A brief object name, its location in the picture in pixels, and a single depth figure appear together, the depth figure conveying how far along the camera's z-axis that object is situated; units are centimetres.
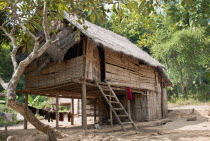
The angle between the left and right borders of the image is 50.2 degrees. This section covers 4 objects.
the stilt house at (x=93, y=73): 746
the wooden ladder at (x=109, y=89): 744
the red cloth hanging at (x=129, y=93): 916
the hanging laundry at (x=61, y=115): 1095
